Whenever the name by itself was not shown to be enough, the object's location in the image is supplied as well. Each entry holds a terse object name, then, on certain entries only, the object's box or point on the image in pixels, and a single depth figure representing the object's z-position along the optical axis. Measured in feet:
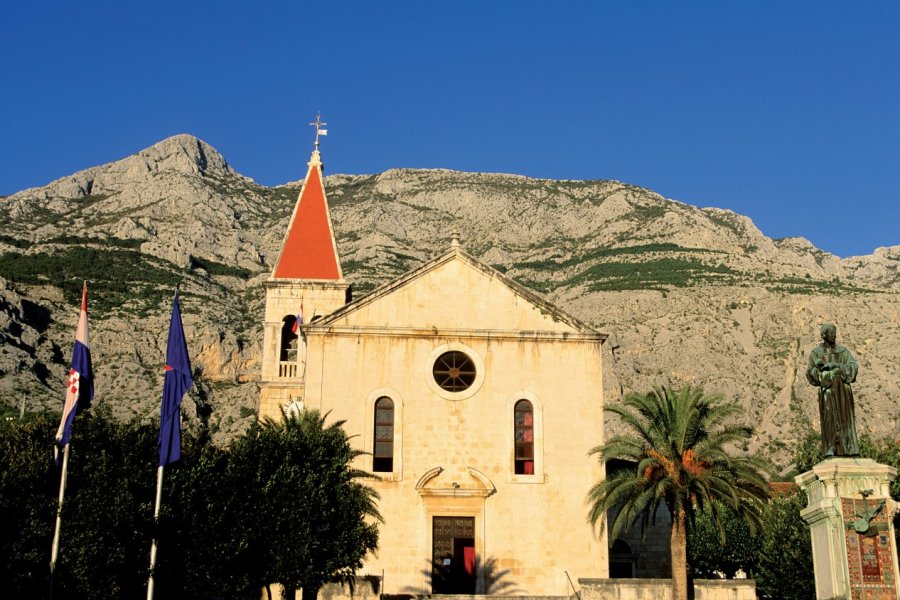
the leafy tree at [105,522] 72.02
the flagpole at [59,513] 68.18
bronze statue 55.11
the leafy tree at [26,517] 71.10
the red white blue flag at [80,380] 73.51
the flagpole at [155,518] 70.28
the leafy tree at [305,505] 80.74
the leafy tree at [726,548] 153.99
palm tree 84.89
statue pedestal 51.75
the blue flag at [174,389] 72.54
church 97.86
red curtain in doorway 97.96
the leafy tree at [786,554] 115.75
